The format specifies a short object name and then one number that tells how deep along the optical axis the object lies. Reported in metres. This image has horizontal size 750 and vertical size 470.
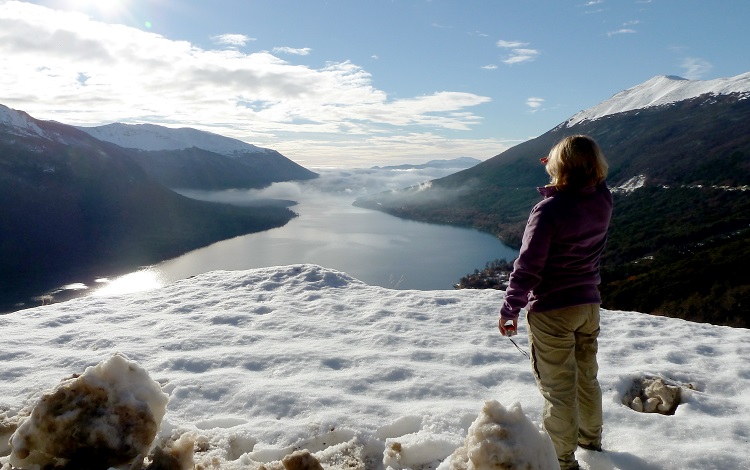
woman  3.16
